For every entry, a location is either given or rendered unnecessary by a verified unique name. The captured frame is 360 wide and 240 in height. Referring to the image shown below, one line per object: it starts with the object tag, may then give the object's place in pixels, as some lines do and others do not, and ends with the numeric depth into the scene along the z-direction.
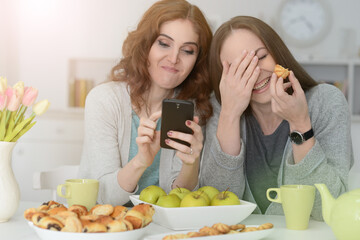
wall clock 3.26
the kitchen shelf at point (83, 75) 3.41
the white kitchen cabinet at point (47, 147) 3.28
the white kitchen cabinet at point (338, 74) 3.21
